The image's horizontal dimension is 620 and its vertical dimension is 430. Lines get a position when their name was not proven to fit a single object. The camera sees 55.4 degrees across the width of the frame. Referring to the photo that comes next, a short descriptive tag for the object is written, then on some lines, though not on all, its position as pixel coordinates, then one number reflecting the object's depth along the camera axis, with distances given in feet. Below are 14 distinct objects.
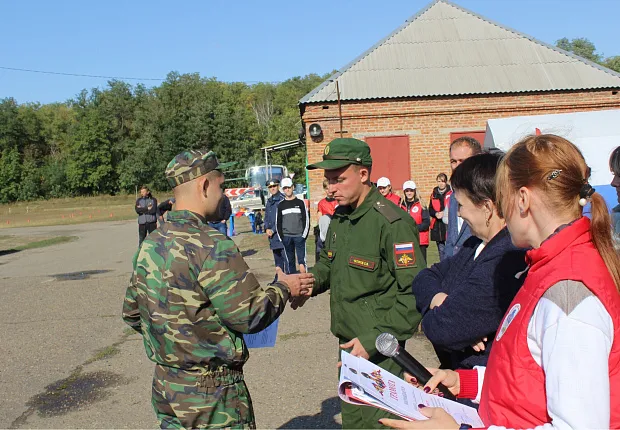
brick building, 63.57
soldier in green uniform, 9.96
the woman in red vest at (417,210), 33.19
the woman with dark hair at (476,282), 7.46
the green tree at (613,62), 189.93
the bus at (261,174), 130.87
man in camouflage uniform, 8.46
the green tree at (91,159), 241.96
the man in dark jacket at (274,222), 37.63
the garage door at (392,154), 64.34
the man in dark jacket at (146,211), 58.59
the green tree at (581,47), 217.97
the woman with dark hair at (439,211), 34.05
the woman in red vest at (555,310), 4.41
